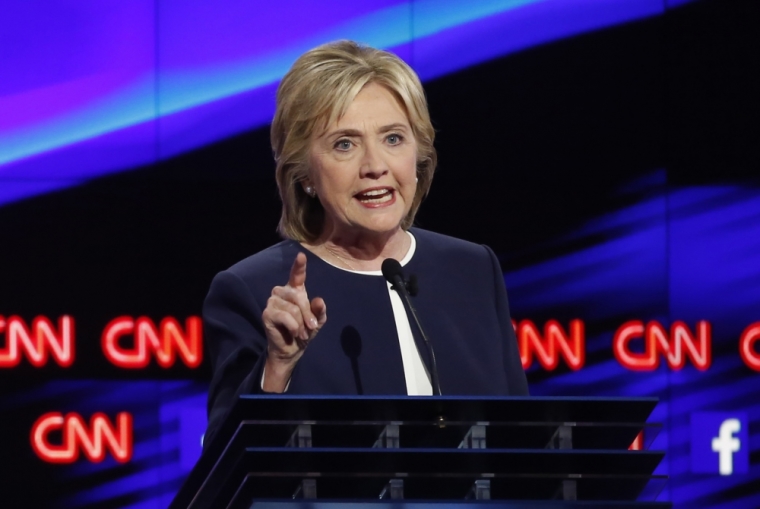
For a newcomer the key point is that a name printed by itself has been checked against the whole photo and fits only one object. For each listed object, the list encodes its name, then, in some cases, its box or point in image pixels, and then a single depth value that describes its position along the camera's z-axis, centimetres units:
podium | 744
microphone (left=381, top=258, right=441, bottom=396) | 774
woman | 787
